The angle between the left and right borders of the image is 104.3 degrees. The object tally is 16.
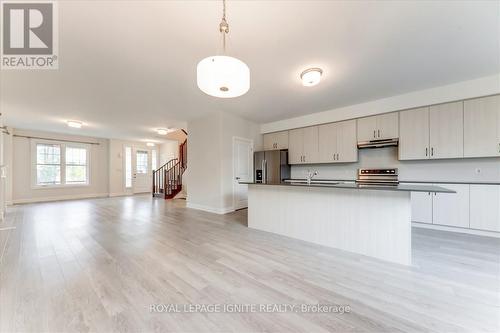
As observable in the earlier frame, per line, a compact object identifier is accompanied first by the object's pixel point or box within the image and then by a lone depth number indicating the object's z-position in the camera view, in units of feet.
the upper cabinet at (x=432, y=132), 11.64
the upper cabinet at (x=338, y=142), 15.25
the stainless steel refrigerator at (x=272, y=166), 18.19
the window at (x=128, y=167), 29.89
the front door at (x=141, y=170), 30.76
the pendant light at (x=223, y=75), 5.07
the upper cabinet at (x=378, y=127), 13.57
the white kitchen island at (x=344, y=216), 7.69
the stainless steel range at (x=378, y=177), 14.11
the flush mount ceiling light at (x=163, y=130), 21.42
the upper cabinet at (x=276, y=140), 19.16
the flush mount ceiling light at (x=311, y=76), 9.21
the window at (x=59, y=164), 23.01
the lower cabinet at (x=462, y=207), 10.39
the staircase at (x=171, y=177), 26.73
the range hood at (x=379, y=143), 13.49
